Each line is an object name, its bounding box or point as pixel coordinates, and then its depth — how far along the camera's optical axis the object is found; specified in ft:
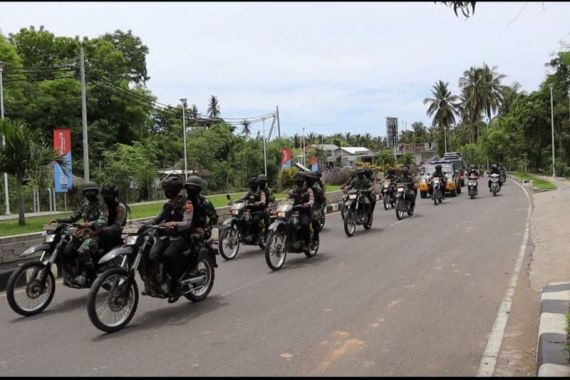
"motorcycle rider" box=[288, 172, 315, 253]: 34.35
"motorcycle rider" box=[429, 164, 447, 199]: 76.59
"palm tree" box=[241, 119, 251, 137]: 185.29
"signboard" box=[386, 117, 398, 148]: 215.31
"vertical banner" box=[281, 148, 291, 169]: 124.59
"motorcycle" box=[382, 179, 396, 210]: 70.28
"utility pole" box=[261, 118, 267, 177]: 144.44
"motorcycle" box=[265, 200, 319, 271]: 31.94
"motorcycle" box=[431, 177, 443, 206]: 74.95
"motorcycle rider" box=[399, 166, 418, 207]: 60.95
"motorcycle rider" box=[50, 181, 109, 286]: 24.57
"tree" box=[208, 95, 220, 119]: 320.91
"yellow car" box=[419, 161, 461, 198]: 88.63
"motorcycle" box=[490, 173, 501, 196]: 87.25
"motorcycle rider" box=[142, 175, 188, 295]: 22.25
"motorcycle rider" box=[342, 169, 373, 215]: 47.70
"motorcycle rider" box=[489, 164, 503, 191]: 88.74
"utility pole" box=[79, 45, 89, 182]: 71.67
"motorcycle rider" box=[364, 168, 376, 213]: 47.93
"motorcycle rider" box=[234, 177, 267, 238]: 38.63
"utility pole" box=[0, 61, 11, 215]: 64.27
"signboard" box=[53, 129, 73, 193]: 61.67
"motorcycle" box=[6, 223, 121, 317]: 23.36
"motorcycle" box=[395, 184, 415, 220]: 58.75
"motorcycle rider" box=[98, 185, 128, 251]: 25.57
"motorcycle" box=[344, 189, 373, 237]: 46.16
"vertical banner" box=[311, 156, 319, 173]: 128.12
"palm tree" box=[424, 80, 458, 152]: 281.33
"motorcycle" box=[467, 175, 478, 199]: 83.76
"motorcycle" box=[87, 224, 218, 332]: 20.39
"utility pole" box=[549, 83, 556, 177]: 148.17
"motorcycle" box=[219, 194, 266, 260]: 37.63
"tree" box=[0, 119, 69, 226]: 43.16
